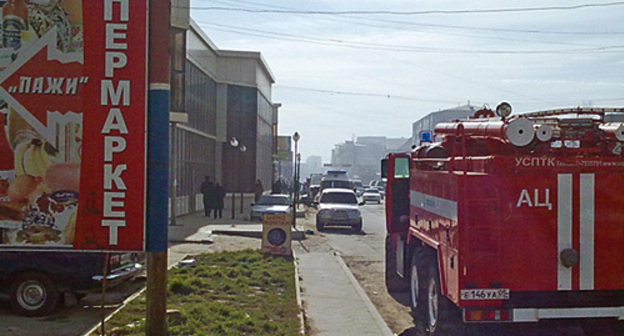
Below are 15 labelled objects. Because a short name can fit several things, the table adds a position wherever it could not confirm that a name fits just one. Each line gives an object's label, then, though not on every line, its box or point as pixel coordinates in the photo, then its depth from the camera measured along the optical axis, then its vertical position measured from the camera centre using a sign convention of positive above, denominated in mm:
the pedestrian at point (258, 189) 36478 -985
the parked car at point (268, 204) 28781 -1432
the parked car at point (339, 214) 27953 -1735
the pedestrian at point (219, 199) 30953 -1290
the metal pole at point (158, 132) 6910 +378
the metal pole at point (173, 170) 25969 -7
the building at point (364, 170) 158862 +128
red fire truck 7344 -627
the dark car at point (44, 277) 9484 -1482
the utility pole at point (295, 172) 28234 -97
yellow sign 17000 -1607
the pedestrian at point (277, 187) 46469 -1150
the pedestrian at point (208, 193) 30875 -1028
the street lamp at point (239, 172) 48094 -124
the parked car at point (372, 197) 60069 -2236
